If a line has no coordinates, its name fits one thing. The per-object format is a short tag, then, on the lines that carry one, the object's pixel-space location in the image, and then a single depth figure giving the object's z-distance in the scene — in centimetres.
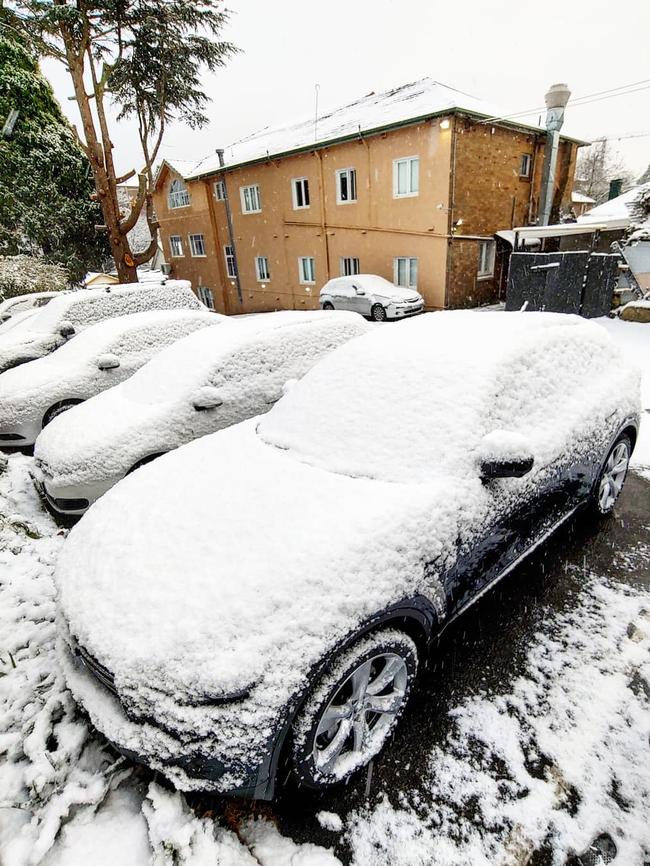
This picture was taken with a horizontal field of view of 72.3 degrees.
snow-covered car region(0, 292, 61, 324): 1150
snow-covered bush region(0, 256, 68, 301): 1379
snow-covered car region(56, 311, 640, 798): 158
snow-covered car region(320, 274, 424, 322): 1431
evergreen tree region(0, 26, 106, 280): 1561
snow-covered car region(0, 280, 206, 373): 718
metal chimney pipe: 1498
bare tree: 5450
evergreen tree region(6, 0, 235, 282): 1254
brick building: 1459
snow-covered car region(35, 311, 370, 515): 371
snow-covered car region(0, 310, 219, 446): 513
